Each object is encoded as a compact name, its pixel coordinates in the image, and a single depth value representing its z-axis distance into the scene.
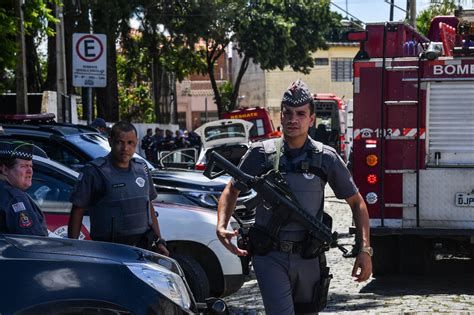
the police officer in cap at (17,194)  5.48
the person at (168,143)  33.19
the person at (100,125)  14.33
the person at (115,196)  6.55
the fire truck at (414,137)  9.91
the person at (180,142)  35.36
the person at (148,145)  33.29
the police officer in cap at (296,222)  5.17
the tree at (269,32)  36.88
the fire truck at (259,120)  30.56
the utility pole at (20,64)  17.08
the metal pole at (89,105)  14.99
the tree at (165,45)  30.47
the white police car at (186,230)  8.08
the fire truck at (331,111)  35.13
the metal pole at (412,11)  22.75
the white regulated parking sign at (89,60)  14.33
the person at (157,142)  32.83
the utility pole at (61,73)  20.61
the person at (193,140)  36.47
